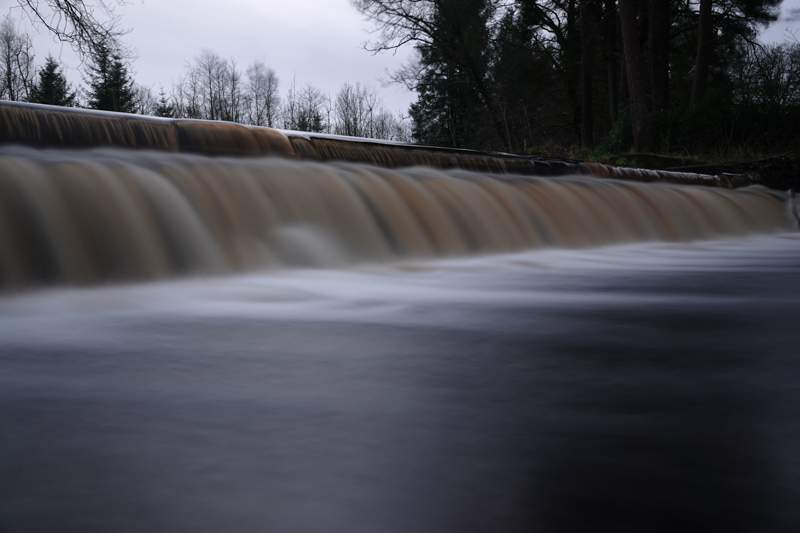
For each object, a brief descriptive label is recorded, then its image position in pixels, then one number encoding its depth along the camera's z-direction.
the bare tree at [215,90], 37.12
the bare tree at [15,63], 31.23
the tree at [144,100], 35.72
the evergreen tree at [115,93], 29.58
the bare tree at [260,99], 39.09
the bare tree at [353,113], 37.28
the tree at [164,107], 31.23
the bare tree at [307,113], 36.16
